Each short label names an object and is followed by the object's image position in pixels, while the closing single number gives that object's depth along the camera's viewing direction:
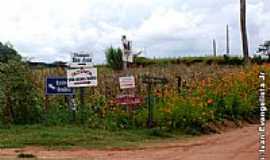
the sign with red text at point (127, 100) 15.79
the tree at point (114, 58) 28.97
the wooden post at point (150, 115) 15.64
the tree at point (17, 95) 15.56
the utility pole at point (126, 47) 16.71
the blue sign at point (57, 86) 15.95
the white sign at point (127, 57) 16.86
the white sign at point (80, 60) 15.81
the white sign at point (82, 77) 15.83
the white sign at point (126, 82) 16.15
